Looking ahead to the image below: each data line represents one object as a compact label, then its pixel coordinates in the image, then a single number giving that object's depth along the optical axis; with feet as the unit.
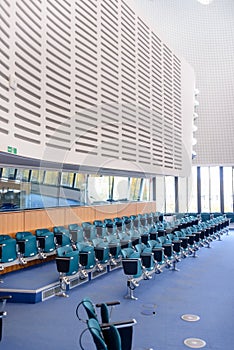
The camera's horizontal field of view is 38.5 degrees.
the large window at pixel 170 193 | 62.59
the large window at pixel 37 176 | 35.00
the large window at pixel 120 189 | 53.21
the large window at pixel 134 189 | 56.40
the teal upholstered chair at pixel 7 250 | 19.89
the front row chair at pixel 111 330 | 9.55
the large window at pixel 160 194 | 61.31
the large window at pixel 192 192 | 62.54
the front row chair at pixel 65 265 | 18.97
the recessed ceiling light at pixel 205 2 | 57.03
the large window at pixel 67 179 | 41.28
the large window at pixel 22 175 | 33.09
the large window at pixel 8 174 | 32.40
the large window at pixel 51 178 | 38.24
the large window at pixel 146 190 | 59.21
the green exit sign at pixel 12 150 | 17.44
